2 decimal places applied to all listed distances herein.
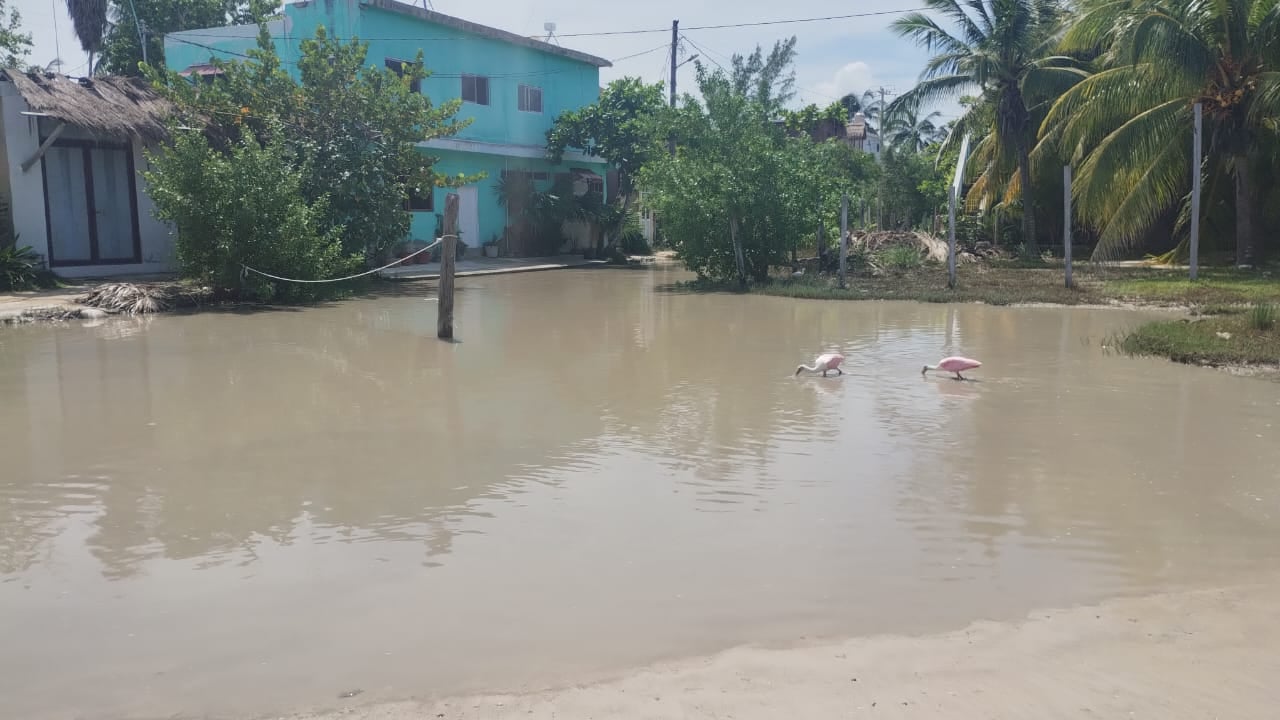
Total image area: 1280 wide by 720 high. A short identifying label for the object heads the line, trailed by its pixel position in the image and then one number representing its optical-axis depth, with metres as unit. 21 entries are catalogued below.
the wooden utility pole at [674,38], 35.66
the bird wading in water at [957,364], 10.50
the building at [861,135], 62.56
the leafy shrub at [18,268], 17.61
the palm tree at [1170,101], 20.48
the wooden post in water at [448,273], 13.66
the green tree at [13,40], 34.65
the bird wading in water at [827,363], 10.77
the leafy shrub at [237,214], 16.61
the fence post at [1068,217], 18.44
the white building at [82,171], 18.16
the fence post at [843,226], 19.56
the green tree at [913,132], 57.25
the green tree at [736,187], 20.55
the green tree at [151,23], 35.03
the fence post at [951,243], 18.89
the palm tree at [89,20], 34.62
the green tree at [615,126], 29.94
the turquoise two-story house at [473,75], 25.28
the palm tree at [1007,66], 25.66
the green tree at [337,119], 19.70
